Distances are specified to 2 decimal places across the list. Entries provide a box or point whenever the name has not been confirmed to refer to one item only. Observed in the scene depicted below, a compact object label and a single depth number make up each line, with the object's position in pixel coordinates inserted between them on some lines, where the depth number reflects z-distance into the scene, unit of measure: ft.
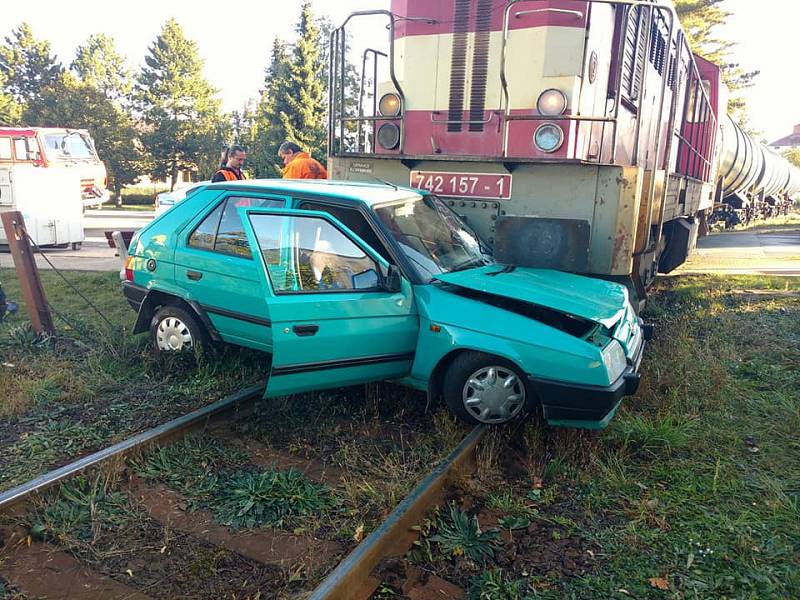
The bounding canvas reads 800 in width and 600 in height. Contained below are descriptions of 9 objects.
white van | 42.65
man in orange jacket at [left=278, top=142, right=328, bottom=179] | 26.27
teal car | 12.98
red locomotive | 19.33
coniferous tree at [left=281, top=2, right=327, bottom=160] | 110.42
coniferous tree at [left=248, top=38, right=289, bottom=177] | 109.81
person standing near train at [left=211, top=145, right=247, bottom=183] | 27.58
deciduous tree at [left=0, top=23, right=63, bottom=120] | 160.45
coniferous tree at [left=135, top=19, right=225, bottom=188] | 135.64
